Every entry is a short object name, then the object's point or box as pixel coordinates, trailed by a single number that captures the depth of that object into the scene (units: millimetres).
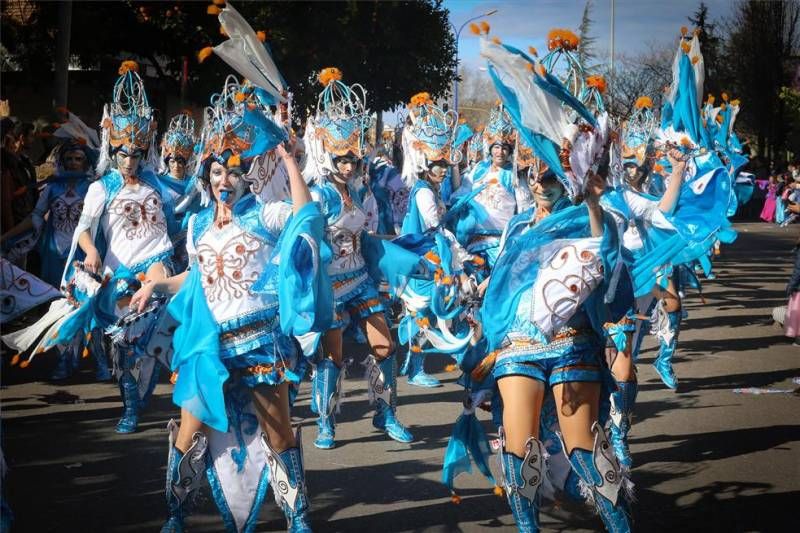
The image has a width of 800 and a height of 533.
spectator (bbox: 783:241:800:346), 10715
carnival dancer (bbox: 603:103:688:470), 6301
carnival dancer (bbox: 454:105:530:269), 9008
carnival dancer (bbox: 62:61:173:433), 8000
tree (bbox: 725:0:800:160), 34969
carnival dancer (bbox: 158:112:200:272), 9484
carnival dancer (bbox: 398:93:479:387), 8773
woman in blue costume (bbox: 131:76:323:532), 4945
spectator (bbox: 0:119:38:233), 10898
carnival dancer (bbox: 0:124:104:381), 9734
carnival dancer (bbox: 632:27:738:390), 5988
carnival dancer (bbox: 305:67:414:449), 7359
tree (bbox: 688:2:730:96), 42844
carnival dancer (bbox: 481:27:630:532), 4656
